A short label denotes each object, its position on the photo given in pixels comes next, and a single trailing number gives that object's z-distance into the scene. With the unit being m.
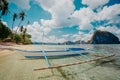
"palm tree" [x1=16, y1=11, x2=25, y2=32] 20.47
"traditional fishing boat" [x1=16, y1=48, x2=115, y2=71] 4.79
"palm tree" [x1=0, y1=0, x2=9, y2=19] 13.53
